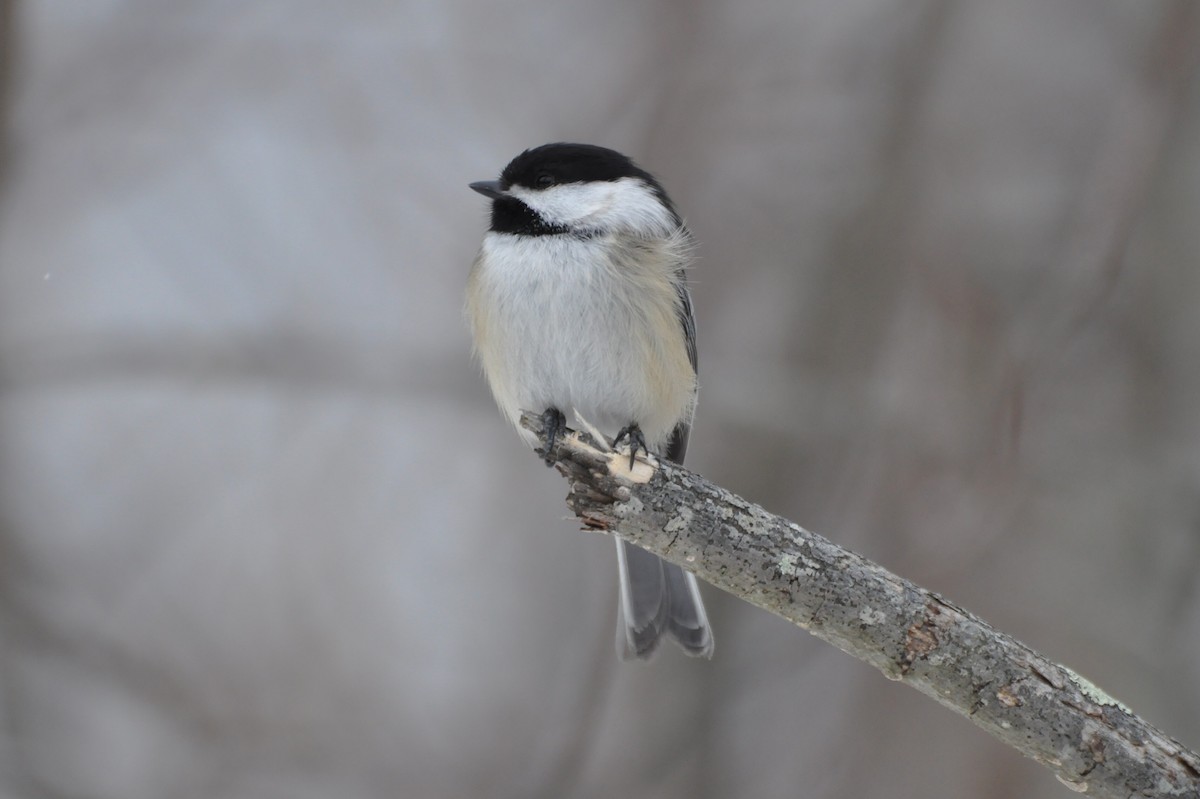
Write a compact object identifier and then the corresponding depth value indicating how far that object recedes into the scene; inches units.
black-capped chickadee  165.4
